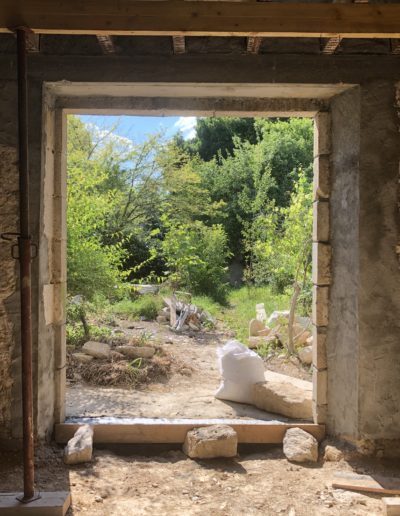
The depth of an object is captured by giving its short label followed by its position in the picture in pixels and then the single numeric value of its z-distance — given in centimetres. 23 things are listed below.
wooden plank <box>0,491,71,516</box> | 294
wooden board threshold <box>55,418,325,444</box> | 425
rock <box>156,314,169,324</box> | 973
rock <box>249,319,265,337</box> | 841
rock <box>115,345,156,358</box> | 673
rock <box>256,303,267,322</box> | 913
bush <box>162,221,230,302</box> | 1147
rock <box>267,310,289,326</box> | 800
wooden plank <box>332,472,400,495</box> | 349
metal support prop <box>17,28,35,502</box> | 285
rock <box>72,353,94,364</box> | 635
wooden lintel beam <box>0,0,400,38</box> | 273
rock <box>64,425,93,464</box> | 385
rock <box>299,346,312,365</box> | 660
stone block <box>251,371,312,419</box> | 463
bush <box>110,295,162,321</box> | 998
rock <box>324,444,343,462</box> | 395
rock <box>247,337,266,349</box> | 770
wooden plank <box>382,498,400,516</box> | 316
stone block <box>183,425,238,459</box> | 403
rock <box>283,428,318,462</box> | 397
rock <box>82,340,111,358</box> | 650
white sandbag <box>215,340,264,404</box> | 514
